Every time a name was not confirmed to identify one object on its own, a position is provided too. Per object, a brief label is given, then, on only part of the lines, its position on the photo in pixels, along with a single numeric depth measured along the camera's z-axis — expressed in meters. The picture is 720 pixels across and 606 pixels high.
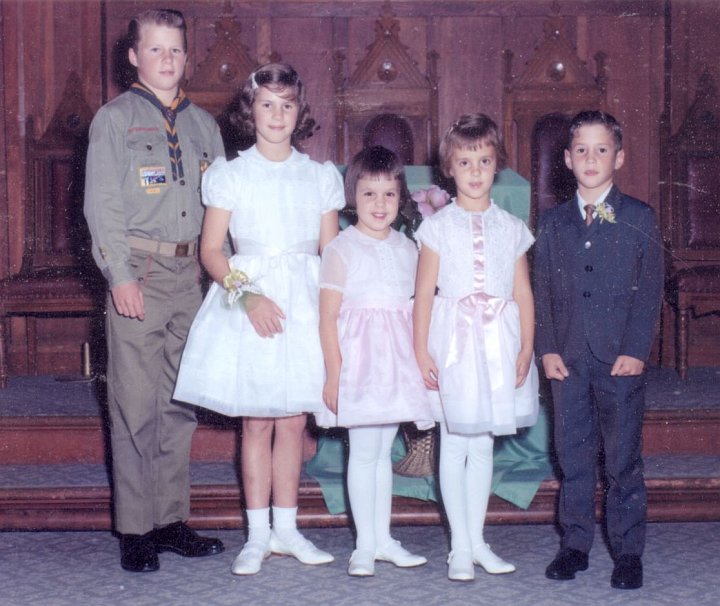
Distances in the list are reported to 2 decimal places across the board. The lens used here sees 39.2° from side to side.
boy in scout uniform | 2.87
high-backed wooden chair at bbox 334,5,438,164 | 5.68
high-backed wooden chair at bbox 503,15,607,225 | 5.63
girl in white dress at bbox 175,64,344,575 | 2.80
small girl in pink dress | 2.81
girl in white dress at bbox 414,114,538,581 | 2.79
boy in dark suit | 2.79
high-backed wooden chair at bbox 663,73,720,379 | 5.42
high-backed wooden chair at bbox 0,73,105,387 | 5.35
